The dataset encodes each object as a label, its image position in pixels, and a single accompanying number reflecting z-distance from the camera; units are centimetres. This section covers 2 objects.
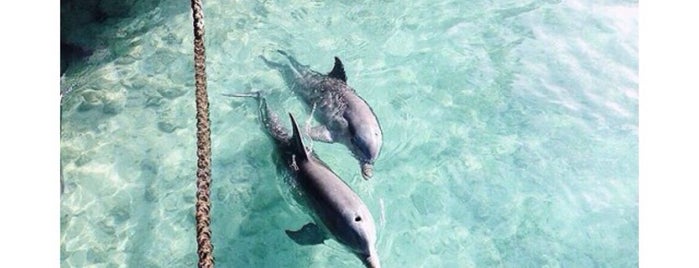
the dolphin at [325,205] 370
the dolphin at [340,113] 452
